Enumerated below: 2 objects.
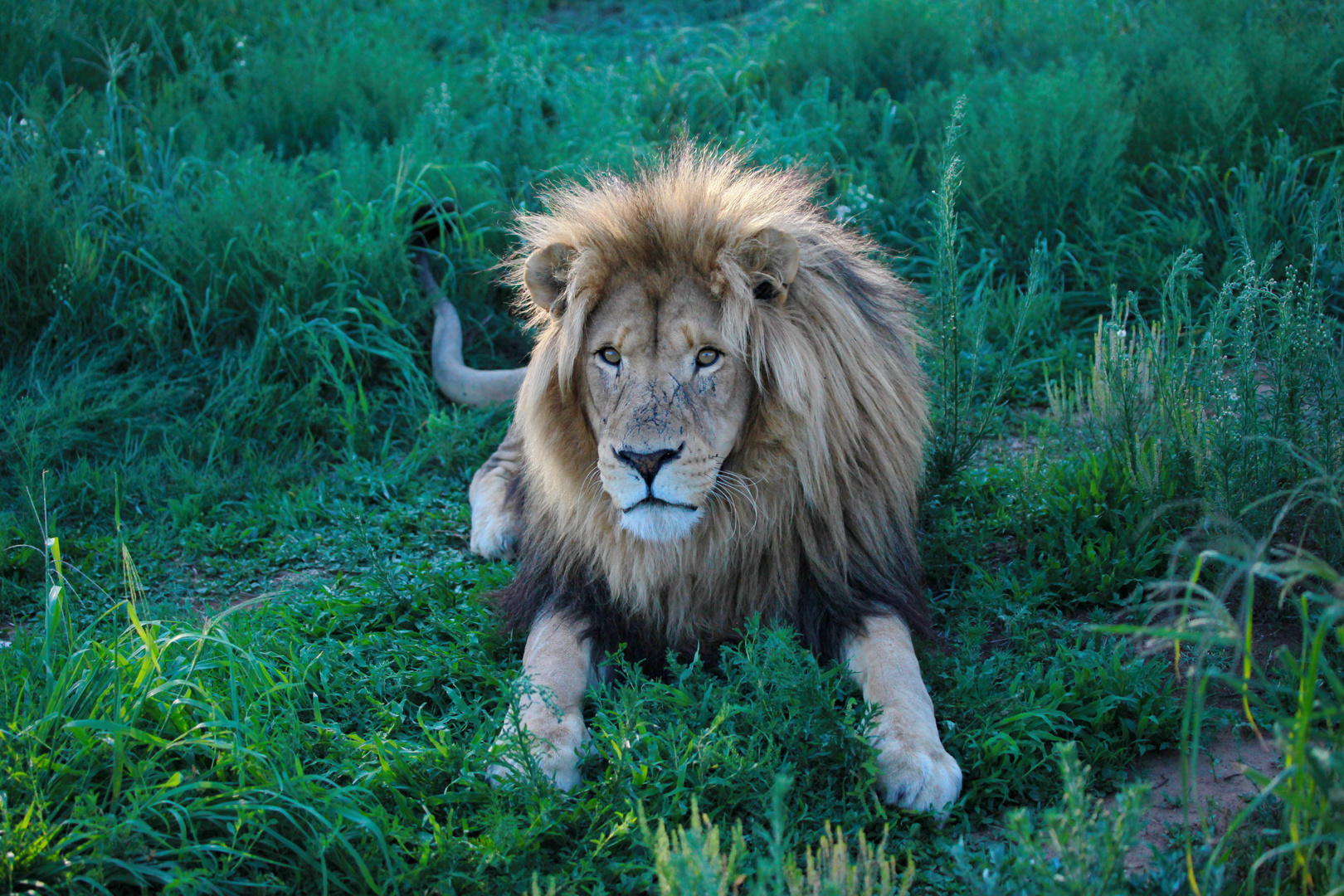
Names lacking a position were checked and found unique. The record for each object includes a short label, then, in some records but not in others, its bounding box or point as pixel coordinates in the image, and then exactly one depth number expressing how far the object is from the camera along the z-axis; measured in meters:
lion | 2.90
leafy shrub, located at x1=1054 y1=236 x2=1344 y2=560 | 3.15
